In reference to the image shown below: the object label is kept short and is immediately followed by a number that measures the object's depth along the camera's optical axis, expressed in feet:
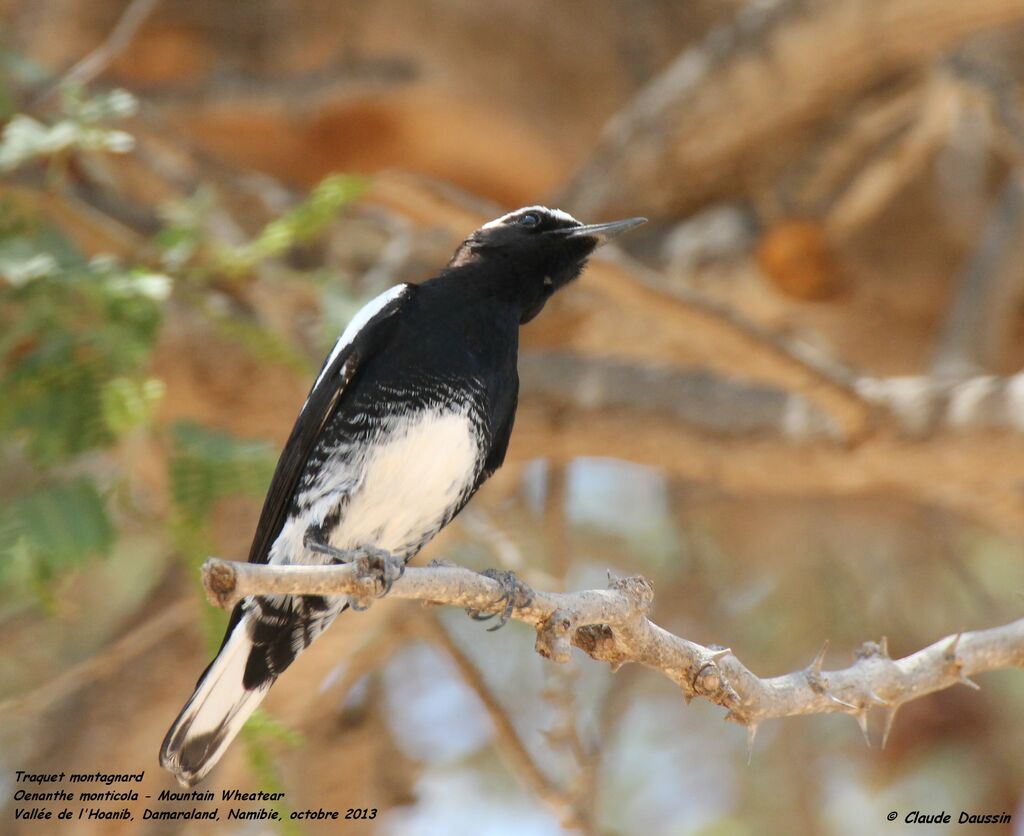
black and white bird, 23.39
